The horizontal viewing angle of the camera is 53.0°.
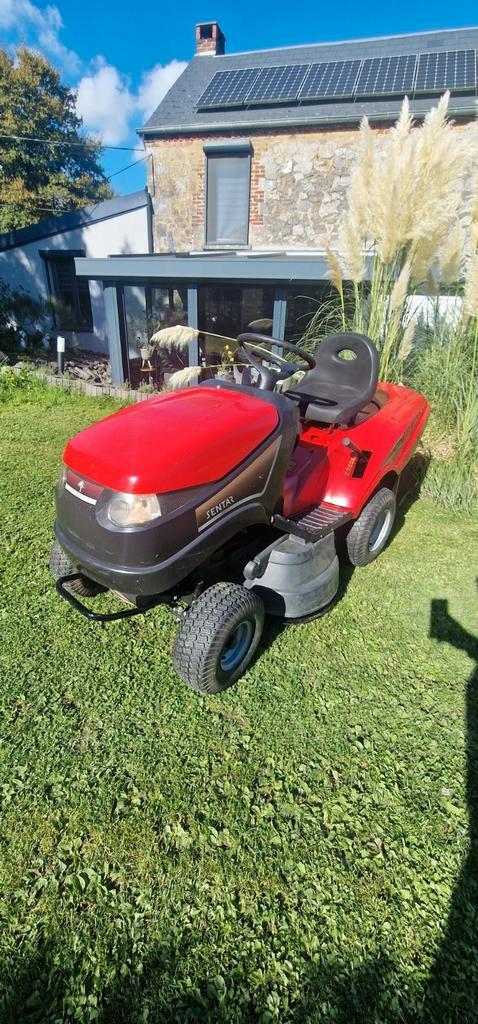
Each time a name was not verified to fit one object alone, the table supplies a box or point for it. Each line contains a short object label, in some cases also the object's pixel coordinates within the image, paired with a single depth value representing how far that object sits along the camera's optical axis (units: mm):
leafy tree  18062
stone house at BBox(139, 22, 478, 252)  7742
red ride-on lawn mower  1563
